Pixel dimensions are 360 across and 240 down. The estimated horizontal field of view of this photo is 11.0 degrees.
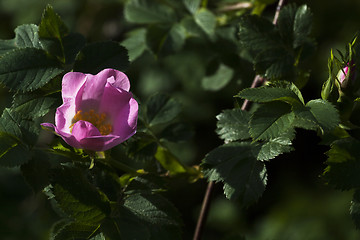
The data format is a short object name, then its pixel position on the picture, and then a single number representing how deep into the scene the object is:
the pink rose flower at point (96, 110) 0.87
